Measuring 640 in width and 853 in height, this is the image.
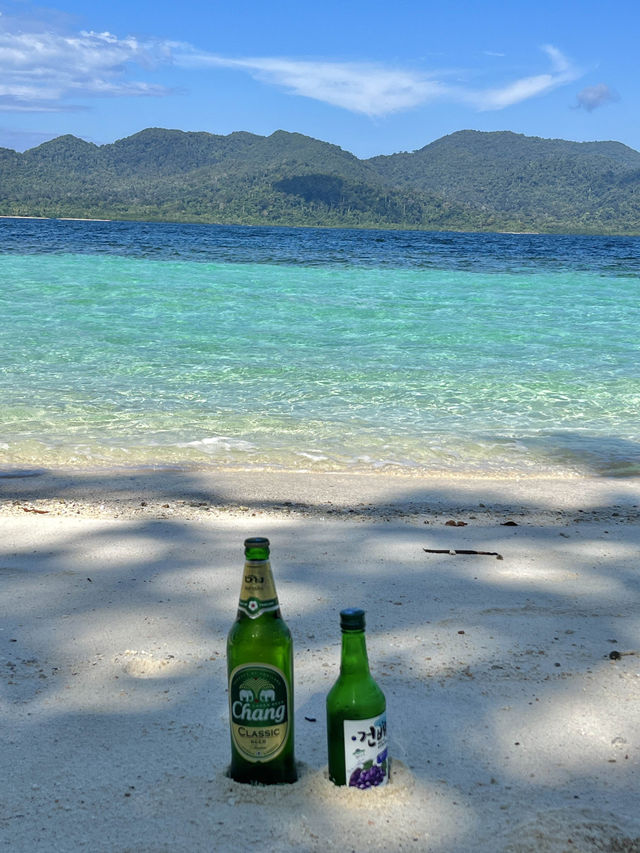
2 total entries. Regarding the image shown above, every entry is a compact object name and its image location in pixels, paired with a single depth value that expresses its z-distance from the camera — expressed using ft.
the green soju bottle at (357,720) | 5.84
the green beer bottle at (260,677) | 5.83
